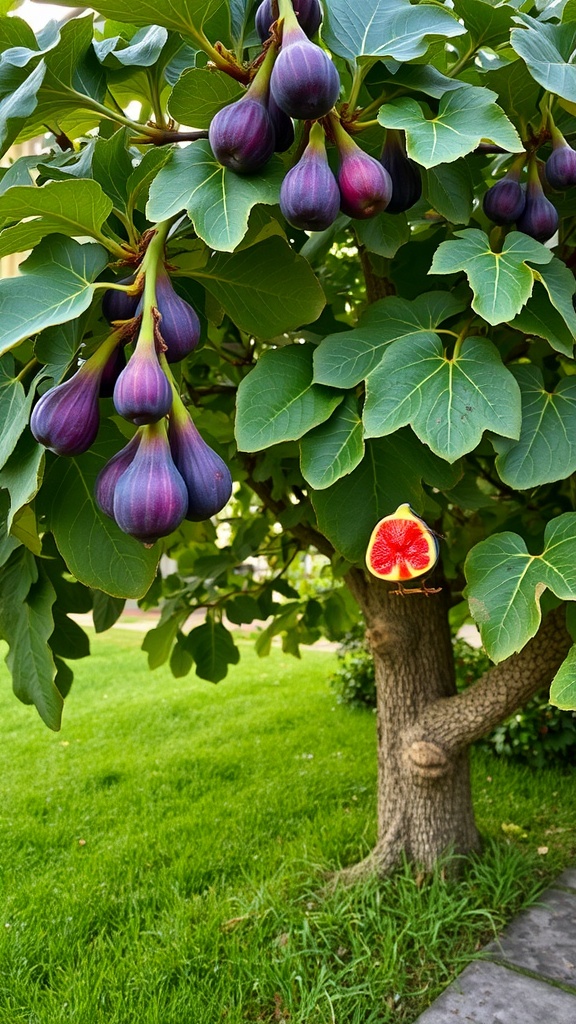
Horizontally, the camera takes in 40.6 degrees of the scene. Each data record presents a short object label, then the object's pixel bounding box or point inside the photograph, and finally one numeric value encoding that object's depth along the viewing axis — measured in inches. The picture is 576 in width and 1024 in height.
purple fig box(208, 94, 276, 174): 30.2
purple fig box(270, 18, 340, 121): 27.5
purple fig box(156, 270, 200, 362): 30.1
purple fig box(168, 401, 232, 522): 28.8
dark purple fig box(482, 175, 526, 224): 39.6
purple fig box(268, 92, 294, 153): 31.8
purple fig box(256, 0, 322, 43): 33.6
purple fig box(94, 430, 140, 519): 29.7
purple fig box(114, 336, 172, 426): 26.3
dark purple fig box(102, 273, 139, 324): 32.9
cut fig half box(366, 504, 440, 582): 31.7
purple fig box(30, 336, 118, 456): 29.9
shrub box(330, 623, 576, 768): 150.1
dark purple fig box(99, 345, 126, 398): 32.1
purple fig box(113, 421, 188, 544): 26.9
